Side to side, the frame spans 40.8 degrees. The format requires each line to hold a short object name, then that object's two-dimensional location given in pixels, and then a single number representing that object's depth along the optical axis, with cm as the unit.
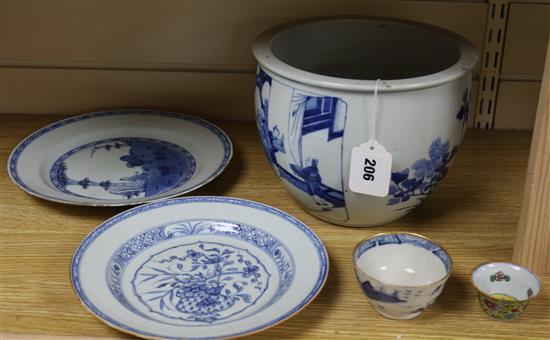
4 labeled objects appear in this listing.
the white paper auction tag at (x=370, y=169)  66
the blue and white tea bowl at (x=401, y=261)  65
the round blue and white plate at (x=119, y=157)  82
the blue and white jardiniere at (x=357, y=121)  65
